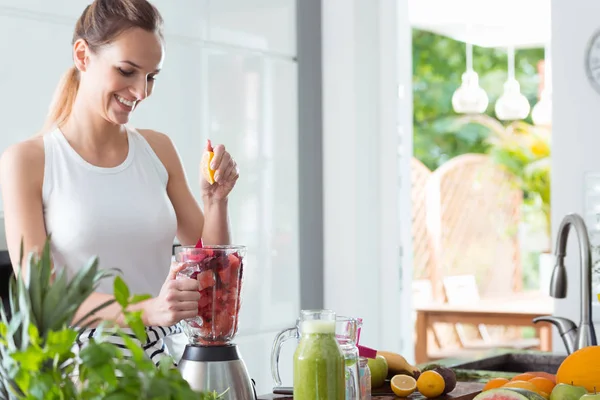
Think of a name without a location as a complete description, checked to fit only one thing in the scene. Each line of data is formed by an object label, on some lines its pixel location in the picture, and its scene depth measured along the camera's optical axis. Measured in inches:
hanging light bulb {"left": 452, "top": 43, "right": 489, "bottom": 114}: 280.5
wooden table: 198.7
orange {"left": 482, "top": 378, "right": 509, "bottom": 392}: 61.2
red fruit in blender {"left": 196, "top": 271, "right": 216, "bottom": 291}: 52.2
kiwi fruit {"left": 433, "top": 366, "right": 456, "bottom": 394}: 62.9
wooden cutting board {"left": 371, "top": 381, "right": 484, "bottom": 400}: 62.4
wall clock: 136.6
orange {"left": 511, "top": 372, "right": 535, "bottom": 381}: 63.7
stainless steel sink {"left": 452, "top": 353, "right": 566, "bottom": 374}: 100.7
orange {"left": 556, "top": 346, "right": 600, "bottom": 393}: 59.4
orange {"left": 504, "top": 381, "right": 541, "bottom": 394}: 58.3
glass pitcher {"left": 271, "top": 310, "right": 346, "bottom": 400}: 48.6
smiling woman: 67.4
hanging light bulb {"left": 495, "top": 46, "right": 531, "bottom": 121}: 293.3
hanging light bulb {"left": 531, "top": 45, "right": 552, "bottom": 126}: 296.7
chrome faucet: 87.3
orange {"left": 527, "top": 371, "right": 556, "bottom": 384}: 65.5
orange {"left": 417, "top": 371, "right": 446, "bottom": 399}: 61.7
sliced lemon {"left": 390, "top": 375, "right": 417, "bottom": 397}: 62.4
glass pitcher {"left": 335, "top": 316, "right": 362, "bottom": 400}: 53.1
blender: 51.8
